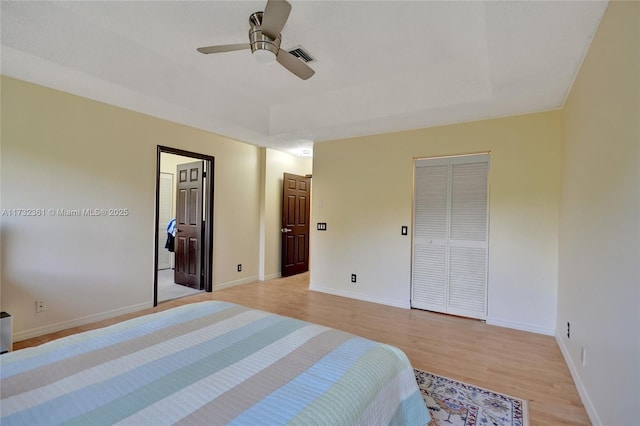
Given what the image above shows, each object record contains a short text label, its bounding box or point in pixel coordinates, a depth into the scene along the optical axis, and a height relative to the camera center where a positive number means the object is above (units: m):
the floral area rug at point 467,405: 1.80 -1.25
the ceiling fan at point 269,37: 1.69 +1.17
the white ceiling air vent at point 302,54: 2.56 +1.45
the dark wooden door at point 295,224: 5.70 -0.21
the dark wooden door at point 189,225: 4.62 -0.22
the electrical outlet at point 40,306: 2.83 -0.94
